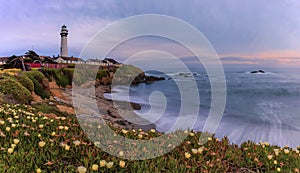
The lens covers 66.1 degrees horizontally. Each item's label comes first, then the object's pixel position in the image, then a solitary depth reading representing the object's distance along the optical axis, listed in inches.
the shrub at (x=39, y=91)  493.4
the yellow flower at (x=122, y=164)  102.3
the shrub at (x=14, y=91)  354.9
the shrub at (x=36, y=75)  576.1
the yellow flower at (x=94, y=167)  97.0
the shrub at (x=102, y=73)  1450.5
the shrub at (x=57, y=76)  843.4
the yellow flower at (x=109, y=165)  100.6
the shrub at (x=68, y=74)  1057.5
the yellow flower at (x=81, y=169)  95.2
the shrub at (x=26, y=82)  454.6
